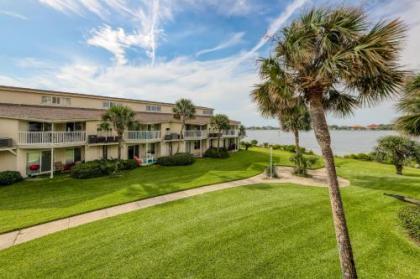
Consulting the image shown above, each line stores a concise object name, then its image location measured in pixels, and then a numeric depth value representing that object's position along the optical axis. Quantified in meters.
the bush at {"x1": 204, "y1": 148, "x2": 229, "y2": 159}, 29.11
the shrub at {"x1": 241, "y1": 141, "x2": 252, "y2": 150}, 42.72
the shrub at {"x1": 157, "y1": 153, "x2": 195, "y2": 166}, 22.81
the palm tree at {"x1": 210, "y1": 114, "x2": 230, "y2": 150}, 29.48
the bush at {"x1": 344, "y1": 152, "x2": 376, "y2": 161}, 32.74
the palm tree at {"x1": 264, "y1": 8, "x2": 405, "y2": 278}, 4.22
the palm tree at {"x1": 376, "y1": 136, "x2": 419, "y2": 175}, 20.52
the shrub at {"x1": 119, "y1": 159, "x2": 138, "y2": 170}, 19.65
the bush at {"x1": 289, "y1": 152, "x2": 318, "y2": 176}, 17.55
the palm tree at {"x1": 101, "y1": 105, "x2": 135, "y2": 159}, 17.92
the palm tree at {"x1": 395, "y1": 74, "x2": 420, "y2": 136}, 7.63
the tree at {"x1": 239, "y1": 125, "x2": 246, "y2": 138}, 41.53
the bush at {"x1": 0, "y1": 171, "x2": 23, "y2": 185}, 13.82
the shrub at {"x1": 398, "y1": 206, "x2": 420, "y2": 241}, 7.12
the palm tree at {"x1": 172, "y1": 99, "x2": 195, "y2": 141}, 25.20
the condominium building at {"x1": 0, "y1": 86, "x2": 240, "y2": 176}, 15.35
